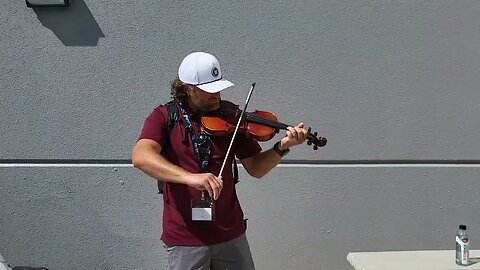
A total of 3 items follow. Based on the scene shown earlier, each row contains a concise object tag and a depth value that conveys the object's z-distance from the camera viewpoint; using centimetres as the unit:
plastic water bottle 326
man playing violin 305
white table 324
